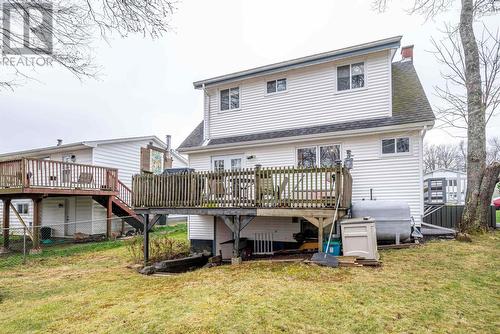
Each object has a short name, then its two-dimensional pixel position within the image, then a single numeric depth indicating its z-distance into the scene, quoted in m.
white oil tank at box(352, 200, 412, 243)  8.05
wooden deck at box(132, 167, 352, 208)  7.45
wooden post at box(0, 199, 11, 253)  14.39
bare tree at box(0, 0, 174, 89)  4.91
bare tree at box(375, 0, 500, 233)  9.74
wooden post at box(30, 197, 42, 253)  12.39
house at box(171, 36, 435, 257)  9.23
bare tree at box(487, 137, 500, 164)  42.31
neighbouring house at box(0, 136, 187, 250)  13.31
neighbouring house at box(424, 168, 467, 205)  11.85
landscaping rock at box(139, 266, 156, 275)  8.31
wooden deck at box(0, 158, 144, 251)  12.79
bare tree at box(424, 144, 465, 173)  48.34
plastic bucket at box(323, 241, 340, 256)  7.30
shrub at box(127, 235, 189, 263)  10.20
